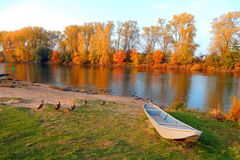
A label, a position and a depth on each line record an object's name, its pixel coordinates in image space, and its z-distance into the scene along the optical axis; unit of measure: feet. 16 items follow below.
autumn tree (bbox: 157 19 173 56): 196.75
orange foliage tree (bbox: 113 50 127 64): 215.31
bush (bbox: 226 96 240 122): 35.40
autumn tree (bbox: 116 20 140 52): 217.56
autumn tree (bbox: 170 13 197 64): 181.57
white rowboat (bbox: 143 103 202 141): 20.71
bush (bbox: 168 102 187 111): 45.67
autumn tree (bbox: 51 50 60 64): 237.51
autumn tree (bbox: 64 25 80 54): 232.73
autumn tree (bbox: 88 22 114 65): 208.30
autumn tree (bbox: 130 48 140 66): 205.93
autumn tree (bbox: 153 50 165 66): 198.59
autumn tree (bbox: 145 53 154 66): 204.50
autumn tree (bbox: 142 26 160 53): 204.13
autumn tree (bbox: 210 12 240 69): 164.35
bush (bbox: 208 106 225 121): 36.40
